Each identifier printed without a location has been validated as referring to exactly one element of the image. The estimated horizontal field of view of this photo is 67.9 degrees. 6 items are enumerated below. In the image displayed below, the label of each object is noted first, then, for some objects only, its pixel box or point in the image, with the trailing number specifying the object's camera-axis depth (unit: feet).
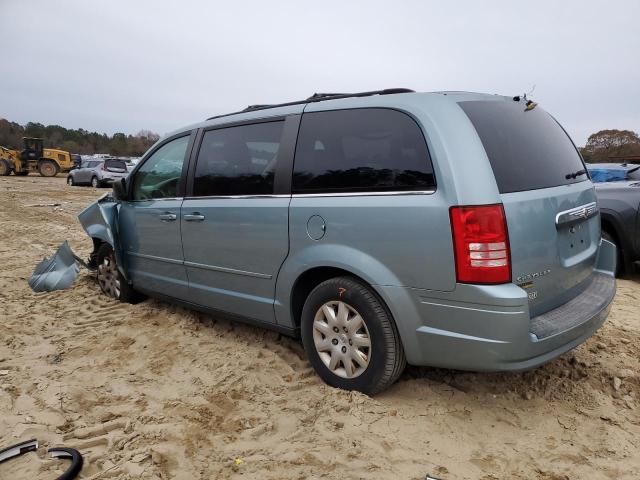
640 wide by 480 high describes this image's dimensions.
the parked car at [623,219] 17.46
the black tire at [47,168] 100.68
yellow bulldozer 98.78
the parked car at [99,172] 76.74
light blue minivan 7.72
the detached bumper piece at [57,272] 17.40
